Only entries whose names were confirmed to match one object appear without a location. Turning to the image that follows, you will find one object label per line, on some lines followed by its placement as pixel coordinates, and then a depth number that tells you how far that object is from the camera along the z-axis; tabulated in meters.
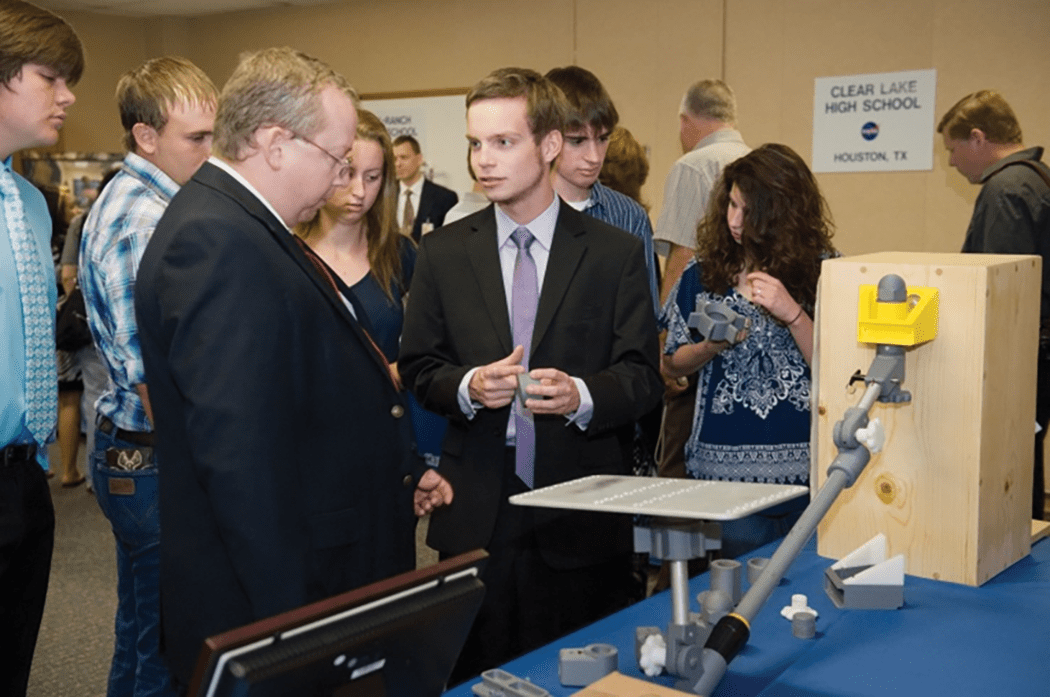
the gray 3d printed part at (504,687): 1.24
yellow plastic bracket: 1.62
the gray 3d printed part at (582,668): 1.31
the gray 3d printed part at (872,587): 1.62
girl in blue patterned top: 2.31
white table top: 1.19
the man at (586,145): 2.76
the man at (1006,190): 3.96
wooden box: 1.72
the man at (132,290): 2.13
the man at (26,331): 1.89
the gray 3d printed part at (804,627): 1.50
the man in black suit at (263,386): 1.39
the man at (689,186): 3.24
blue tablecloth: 1.34
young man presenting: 2.10
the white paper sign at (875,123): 5.48
